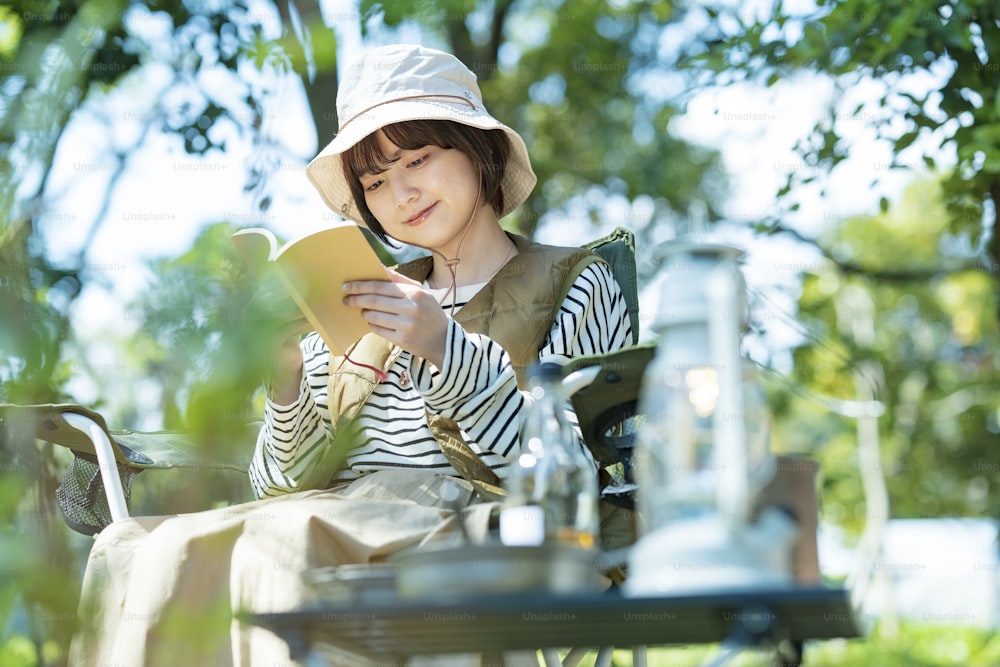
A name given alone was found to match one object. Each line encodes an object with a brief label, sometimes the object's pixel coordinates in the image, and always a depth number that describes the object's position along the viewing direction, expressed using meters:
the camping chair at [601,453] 1.75
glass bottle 1.51
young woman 1.67
